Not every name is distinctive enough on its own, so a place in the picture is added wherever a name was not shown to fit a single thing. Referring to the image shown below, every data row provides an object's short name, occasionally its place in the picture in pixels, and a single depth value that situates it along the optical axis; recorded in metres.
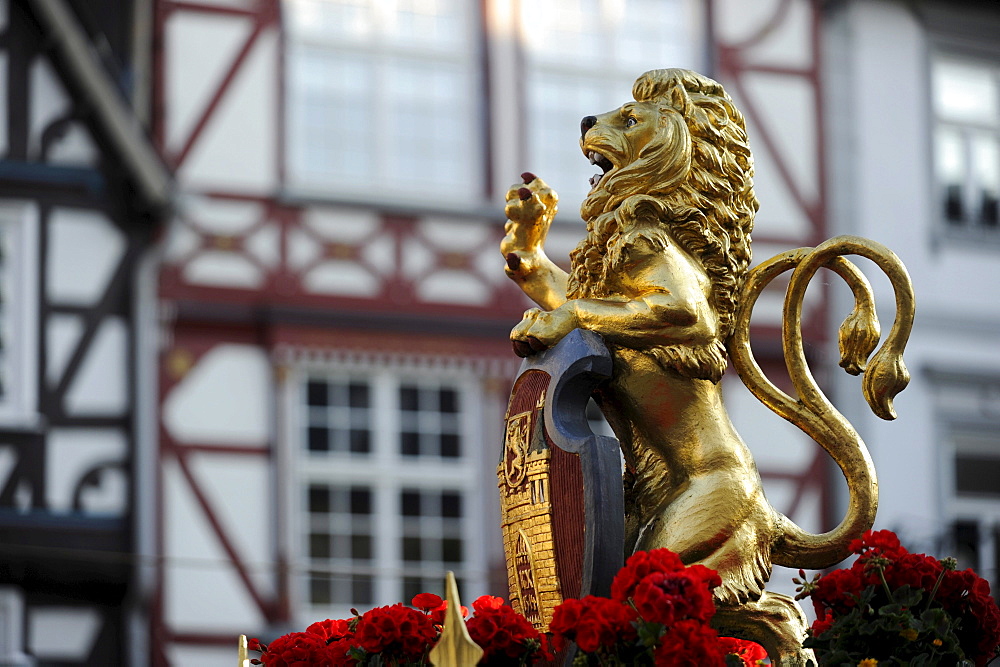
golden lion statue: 7.67
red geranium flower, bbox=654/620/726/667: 6.55
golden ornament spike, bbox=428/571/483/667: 6.64
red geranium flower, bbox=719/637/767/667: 7.36
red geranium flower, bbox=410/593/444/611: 7.92
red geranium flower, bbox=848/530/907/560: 7.46
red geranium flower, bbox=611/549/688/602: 6.82
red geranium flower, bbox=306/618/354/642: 8.34
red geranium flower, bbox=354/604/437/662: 7.49
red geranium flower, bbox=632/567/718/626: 6.66
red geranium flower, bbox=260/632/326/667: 7.98
